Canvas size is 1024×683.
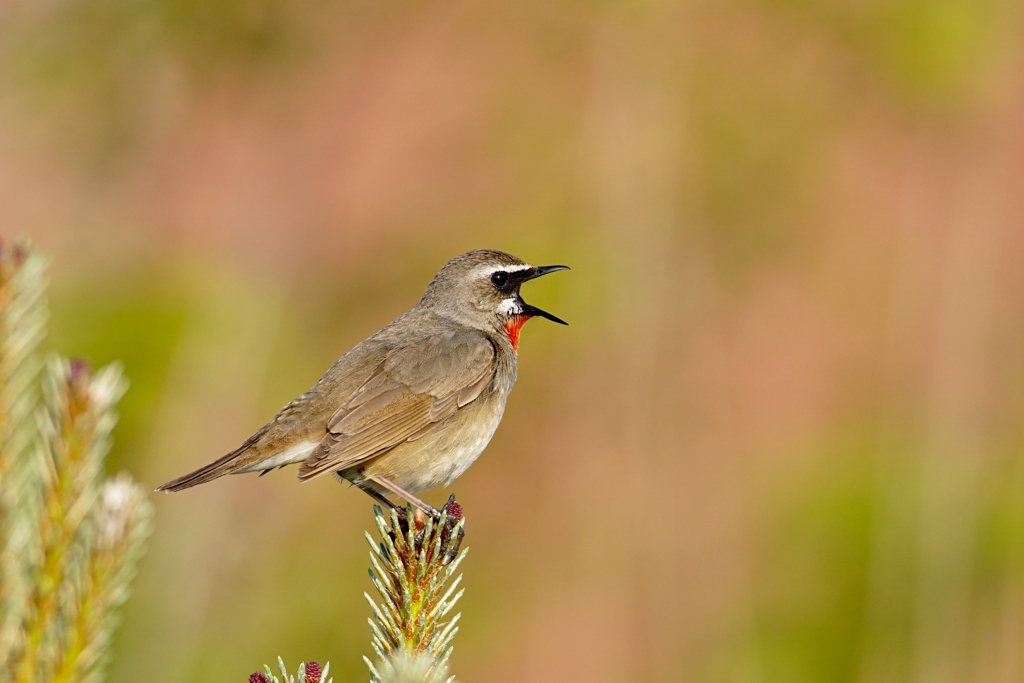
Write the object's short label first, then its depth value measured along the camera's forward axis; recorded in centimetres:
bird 905
